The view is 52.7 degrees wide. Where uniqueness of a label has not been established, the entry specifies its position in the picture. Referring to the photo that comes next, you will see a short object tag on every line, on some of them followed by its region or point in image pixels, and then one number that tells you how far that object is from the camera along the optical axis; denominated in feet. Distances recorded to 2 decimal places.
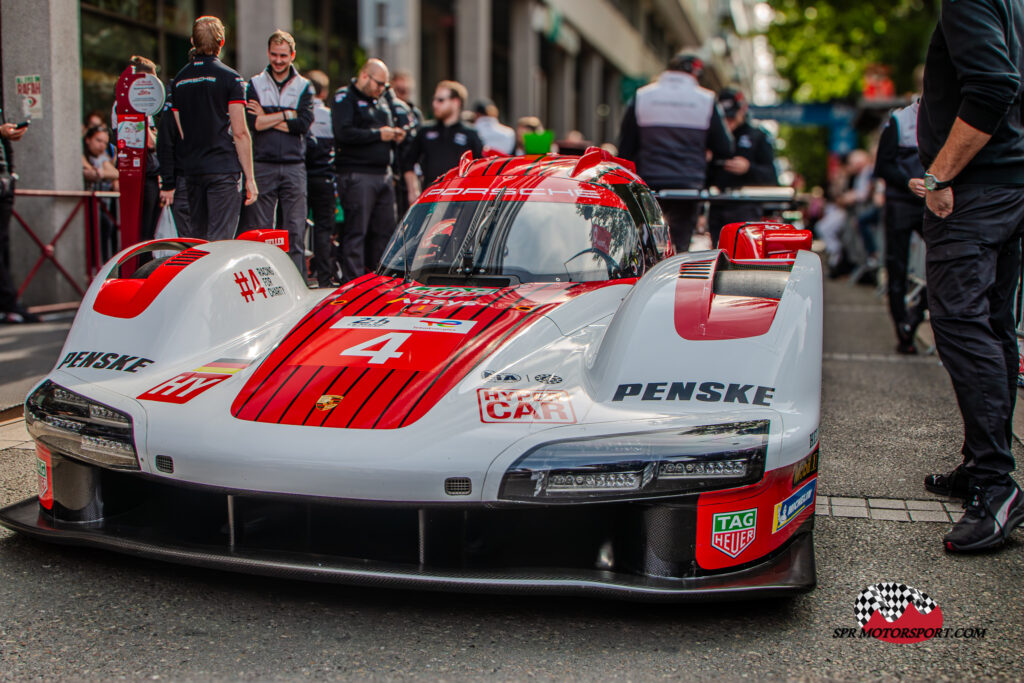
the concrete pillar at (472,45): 53.36
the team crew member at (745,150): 27.22
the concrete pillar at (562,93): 77.56
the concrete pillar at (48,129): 25.68
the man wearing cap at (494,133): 34.30
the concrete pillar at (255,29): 34.86
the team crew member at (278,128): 22.00
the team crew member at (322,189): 25.70
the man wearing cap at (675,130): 22.36
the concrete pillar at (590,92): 88.17
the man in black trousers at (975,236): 10.82
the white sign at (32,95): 26.20
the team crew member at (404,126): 27.07
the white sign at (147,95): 20.36
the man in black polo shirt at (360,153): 24.71
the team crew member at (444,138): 26.78
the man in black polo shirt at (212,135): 20.20
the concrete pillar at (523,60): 63.16
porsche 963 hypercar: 8.65
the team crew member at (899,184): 22.52
